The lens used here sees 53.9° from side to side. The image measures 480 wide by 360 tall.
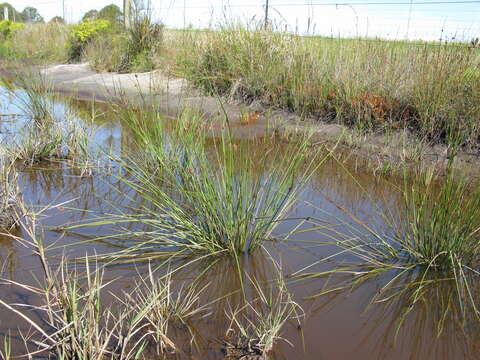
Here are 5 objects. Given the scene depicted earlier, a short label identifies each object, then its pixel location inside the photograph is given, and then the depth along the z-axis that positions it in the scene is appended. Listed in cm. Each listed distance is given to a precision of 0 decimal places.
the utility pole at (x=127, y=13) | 932
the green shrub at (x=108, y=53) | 938
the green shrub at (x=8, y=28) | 1544
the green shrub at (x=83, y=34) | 1145
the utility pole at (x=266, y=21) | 696
